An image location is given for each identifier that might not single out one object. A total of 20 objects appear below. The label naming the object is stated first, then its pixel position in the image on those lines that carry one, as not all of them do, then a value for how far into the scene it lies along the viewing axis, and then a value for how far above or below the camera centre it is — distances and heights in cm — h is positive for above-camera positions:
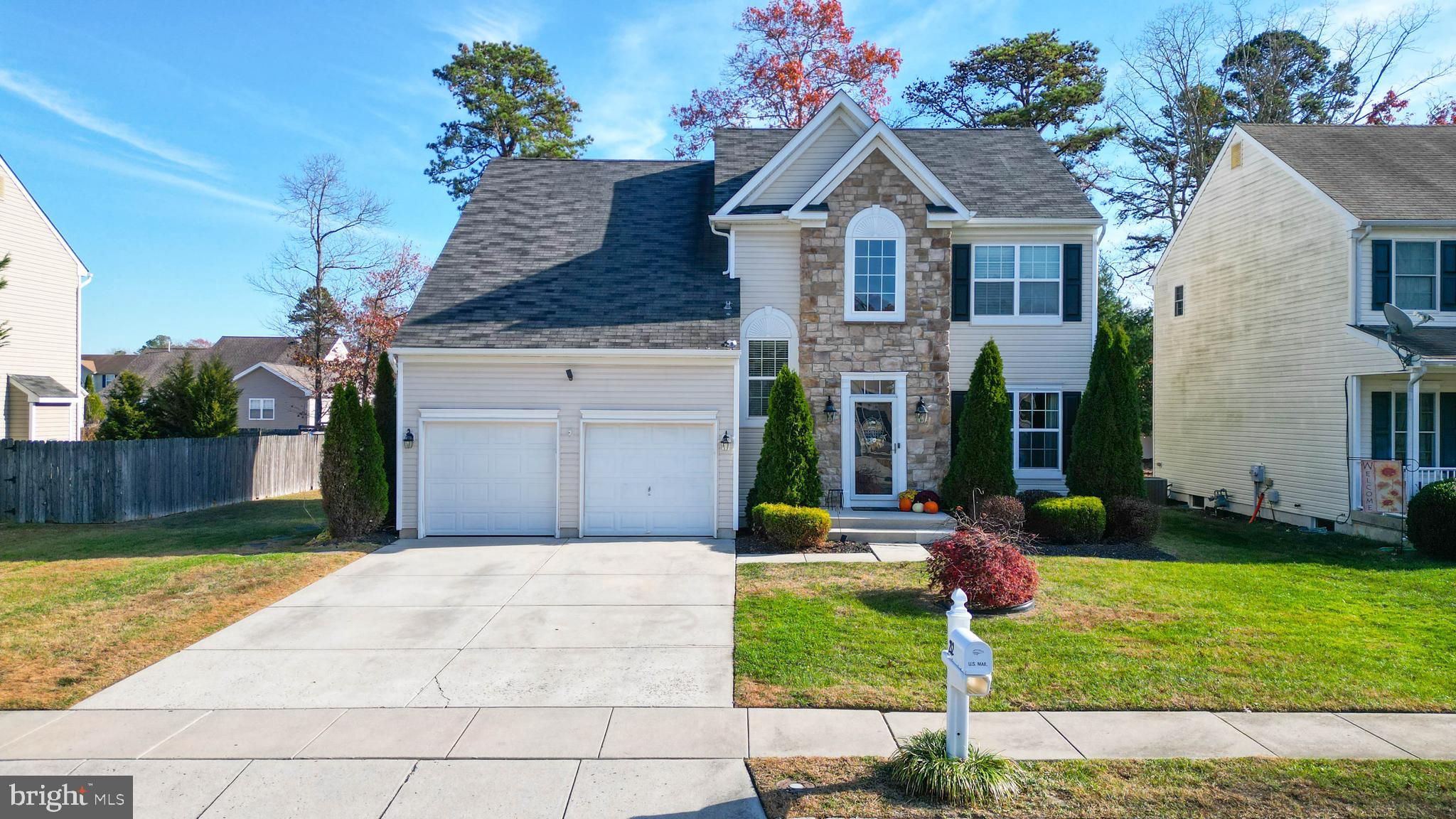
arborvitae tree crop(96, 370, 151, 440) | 1891 -15
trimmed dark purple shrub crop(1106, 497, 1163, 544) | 1277 -170
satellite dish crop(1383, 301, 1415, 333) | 1355 +180
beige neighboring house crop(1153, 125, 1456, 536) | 1413 +212
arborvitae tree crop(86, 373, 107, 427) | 3434 +16
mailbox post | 457 -154
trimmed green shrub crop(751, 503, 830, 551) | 1232 -176
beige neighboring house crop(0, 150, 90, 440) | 1948 +239
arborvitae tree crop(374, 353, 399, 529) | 1441 +2
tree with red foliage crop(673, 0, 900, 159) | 2664 +1244
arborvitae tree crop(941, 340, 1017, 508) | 1355 -40
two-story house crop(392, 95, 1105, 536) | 1369 +150
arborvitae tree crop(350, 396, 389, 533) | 1345 -104
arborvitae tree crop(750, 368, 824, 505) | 1326 -61
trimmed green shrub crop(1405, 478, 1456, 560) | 1167 -154
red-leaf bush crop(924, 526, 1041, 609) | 838 -169
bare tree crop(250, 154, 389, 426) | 2800 +395
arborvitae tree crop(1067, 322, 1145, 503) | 1345 -19
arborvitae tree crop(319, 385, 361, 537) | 1326 -87
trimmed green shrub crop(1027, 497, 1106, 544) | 1261 -166
